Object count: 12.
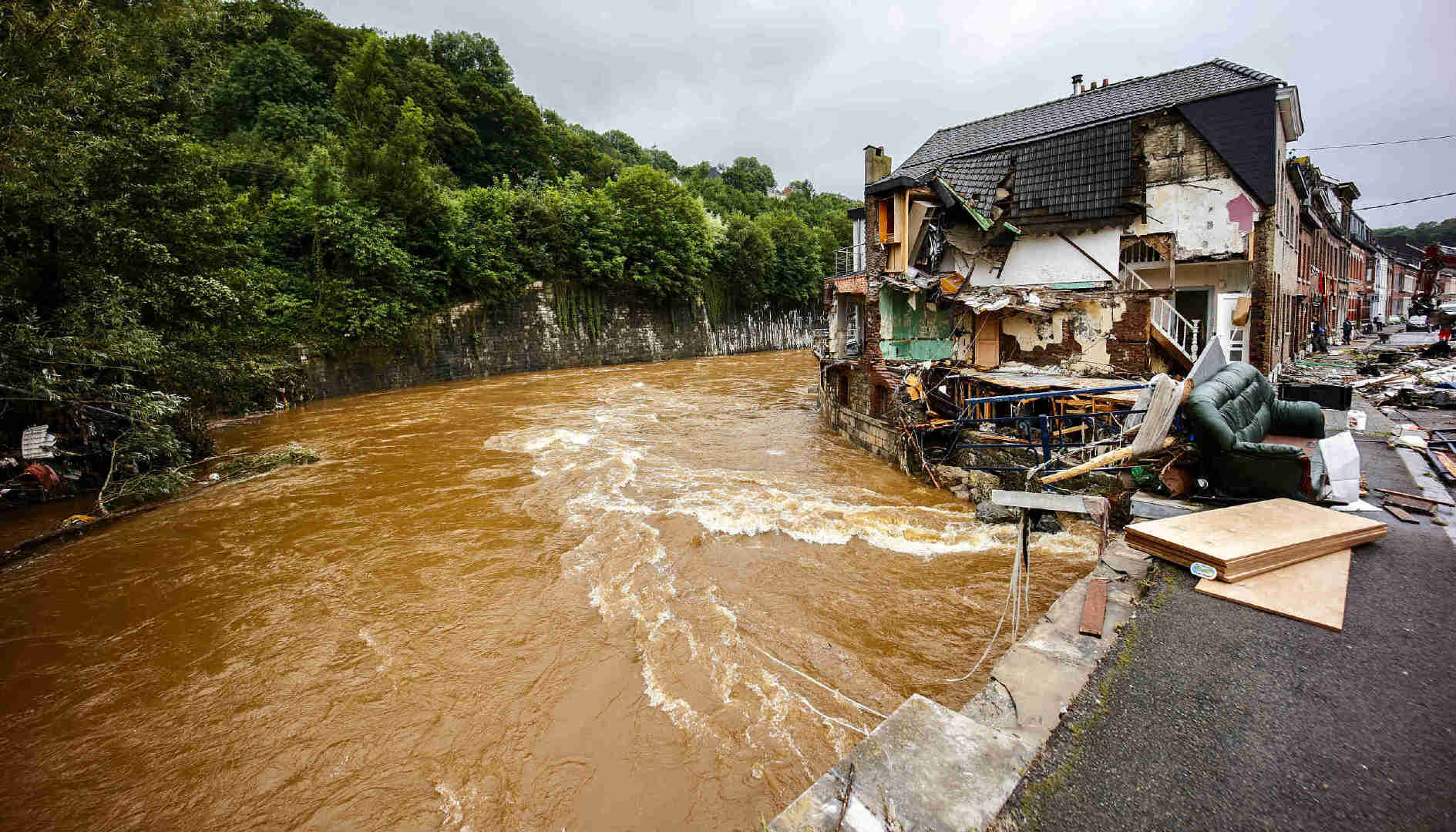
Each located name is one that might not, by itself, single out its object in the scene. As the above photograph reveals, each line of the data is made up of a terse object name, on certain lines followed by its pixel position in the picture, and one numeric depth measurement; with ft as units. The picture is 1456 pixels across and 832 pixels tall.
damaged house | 39.01
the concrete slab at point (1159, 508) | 17.25
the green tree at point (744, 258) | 130.41
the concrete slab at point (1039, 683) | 9.32
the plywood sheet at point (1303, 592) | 11.48
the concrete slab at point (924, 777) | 7.47
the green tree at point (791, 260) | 143.95
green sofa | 16.89
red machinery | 69.26
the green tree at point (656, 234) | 108.06
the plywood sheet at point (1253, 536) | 13.05
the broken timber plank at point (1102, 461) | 16.89
